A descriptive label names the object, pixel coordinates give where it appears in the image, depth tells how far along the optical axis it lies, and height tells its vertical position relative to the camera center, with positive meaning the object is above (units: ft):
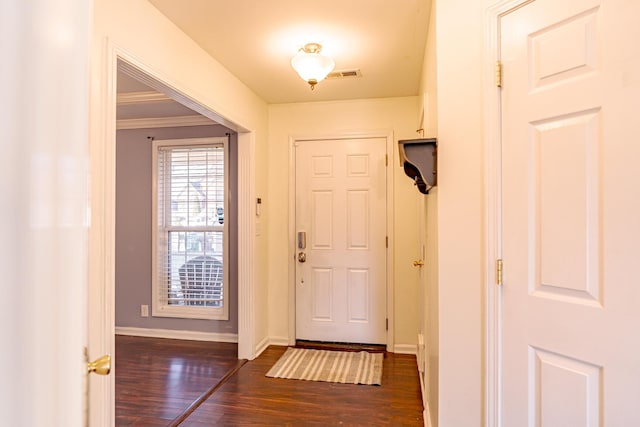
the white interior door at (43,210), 1.33 +0.03
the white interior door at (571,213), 3.66 +0.02
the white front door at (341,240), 12.09 -0.82
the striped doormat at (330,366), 9.85 -4.36
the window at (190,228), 13.17 -0.43
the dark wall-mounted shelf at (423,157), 5.59 +0.91
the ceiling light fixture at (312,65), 7.95 +3.31
